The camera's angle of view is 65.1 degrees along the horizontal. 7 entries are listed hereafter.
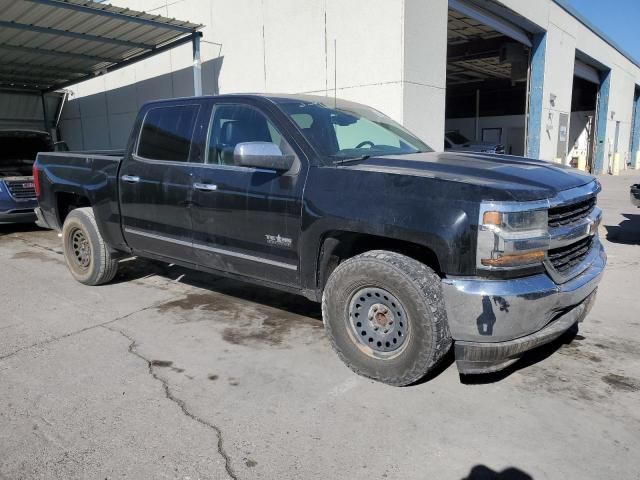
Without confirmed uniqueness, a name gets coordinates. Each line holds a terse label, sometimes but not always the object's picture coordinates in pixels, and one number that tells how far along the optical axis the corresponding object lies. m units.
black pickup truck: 2.88
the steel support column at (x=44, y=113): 18.56
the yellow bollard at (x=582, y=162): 26.08
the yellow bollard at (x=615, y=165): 24.08
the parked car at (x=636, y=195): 7.62
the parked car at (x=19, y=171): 8.48
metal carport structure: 10.12
